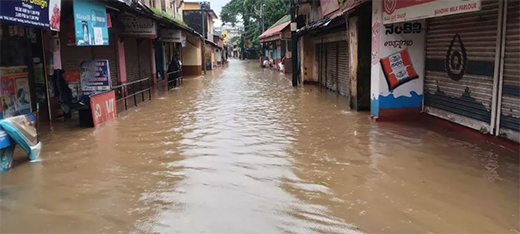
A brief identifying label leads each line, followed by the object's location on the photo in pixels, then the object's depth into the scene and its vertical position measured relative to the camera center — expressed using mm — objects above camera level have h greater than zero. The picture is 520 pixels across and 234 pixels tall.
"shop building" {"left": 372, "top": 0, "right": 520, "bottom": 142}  6844 -173
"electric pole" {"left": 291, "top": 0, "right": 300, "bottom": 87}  20188 +718
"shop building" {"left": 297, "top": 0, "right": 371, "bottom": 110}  11492 +294
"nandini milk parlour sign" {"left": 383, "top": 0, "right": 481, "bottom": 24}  6254 +787
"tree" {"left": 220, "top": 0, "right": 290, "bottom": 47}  52688 +6827
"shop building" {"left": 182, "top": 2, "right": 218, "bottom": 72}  39591 +3999
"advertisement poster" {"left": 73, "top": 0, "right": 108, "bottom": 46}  9531 +979
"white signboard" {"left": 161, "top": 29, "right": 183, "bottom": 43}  21188 +1326
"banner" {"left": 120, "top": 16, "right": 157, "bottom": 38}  15498 +1315
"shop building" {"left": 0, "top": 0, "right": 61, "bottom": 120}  7613 +223
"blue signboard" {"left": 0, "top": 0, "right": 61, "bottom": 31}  6758 +931
